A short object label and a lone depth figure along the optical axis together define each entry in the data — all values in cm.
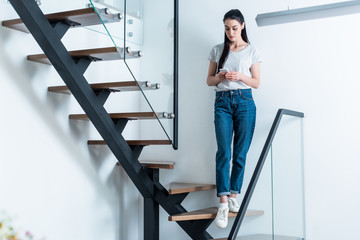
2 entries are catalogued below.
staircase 322
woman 379
